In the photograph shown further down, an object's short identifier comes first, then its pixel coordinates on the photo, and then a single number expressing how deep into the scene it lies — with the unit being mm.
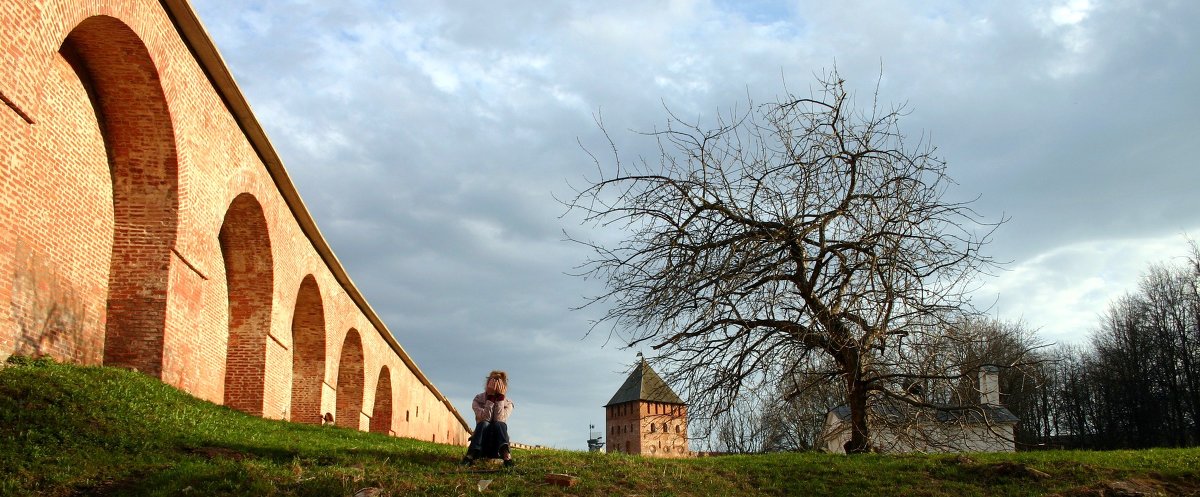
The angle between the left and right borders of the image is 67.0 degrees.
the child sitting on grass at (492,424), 9320
